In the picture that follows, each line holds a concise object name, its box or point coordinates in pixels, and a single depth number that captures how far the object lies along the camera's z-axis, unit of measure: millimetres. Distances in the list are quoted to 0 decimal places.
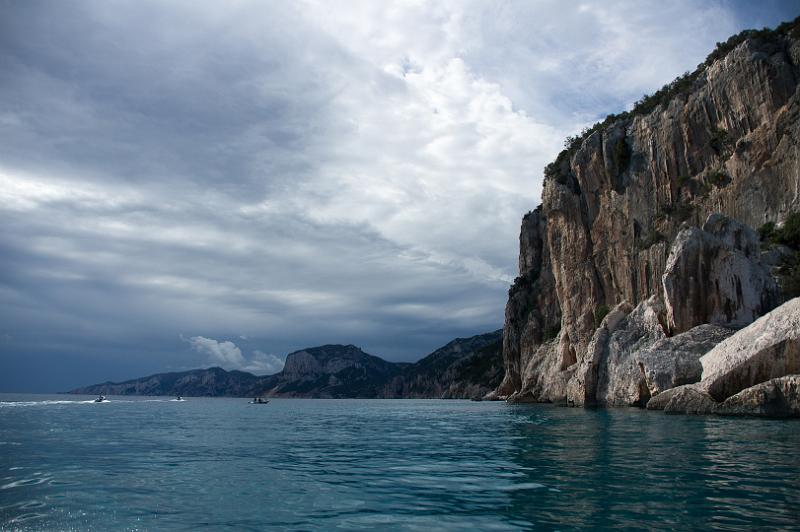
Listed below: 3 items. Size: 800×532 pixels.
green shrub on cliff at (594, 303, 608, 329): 67906
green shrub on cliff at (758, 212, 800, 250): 45062
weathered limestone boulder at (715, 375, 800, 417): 24594
